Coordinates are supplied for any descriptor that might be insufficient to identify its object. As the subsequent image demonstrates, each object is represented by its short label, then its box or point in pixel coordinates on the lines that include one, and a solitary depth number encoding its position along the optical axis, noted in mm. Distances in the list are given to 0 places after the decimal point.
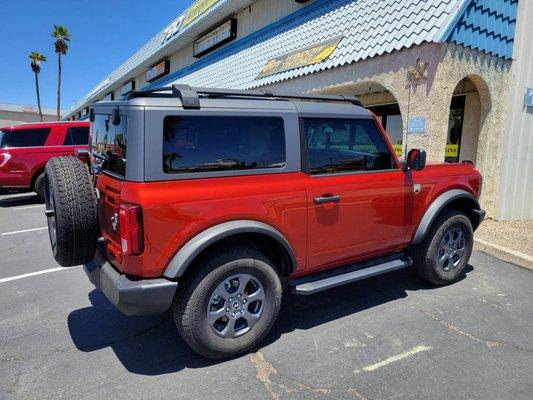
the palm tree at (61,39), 43000
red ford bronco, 2781
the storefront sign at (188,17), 16569
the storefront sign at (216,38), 15422
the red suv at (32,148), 10219
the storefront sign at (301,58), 8547
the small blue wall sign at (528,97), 7620
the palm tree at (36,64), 52162
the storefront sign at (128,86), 28078
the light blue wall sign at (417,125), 6359
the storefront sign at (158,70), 22094
